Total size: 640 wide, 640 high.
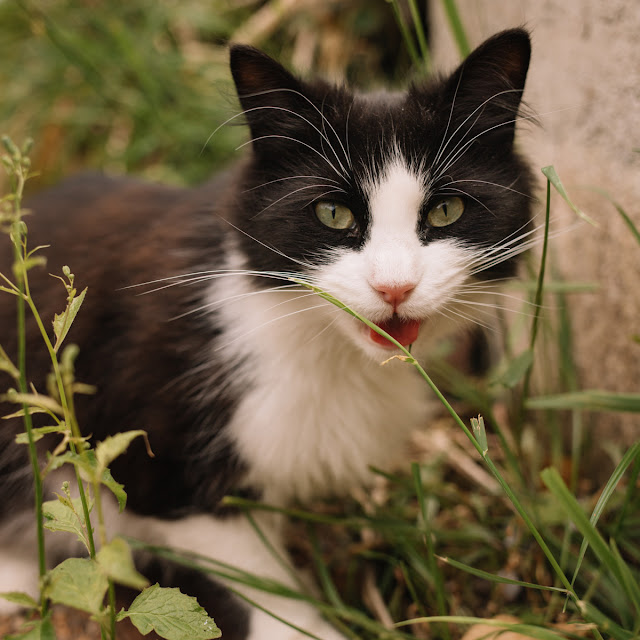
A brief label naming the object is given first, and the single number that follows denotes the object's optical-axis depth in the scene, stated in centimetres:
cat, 92
